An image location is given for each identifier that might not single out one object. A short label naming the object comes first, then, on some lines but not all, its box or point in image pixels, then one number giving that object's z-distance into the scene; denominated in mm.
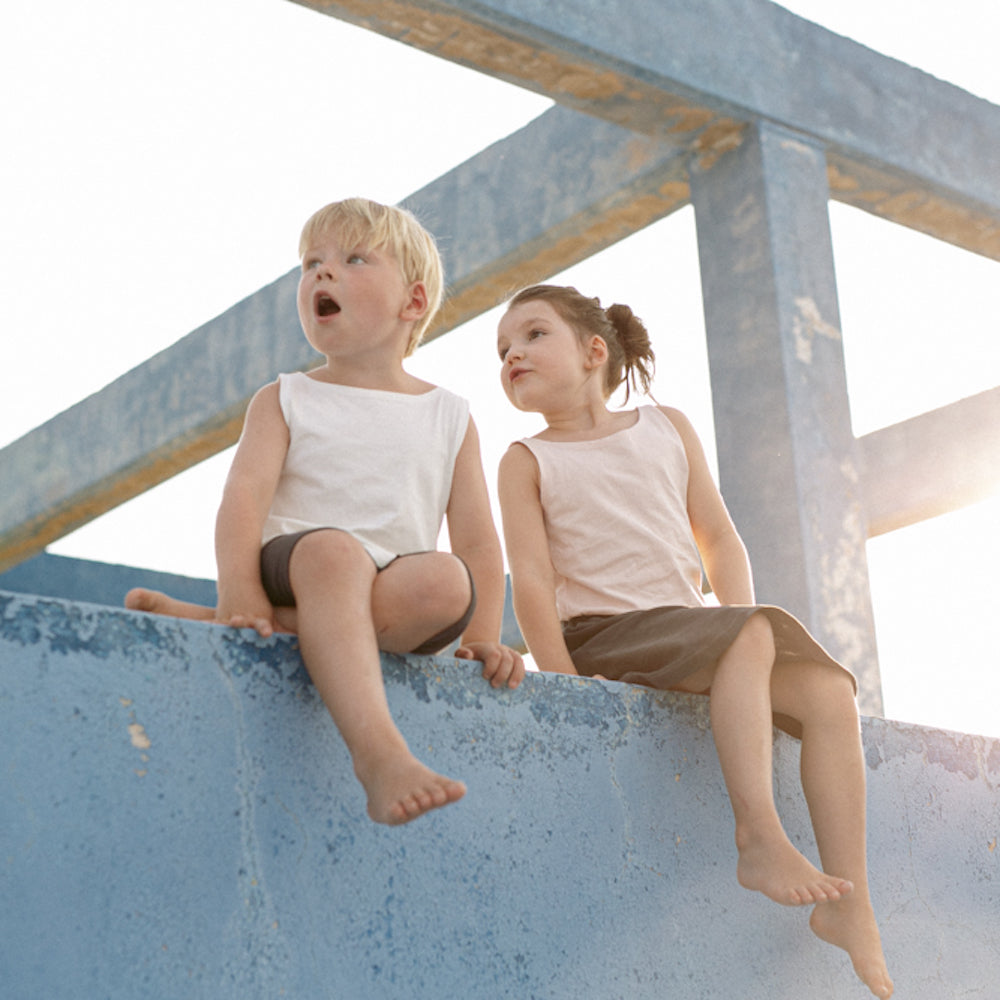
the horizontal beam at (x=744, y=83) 3840
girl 2152
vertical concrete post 3943
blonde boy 1744
